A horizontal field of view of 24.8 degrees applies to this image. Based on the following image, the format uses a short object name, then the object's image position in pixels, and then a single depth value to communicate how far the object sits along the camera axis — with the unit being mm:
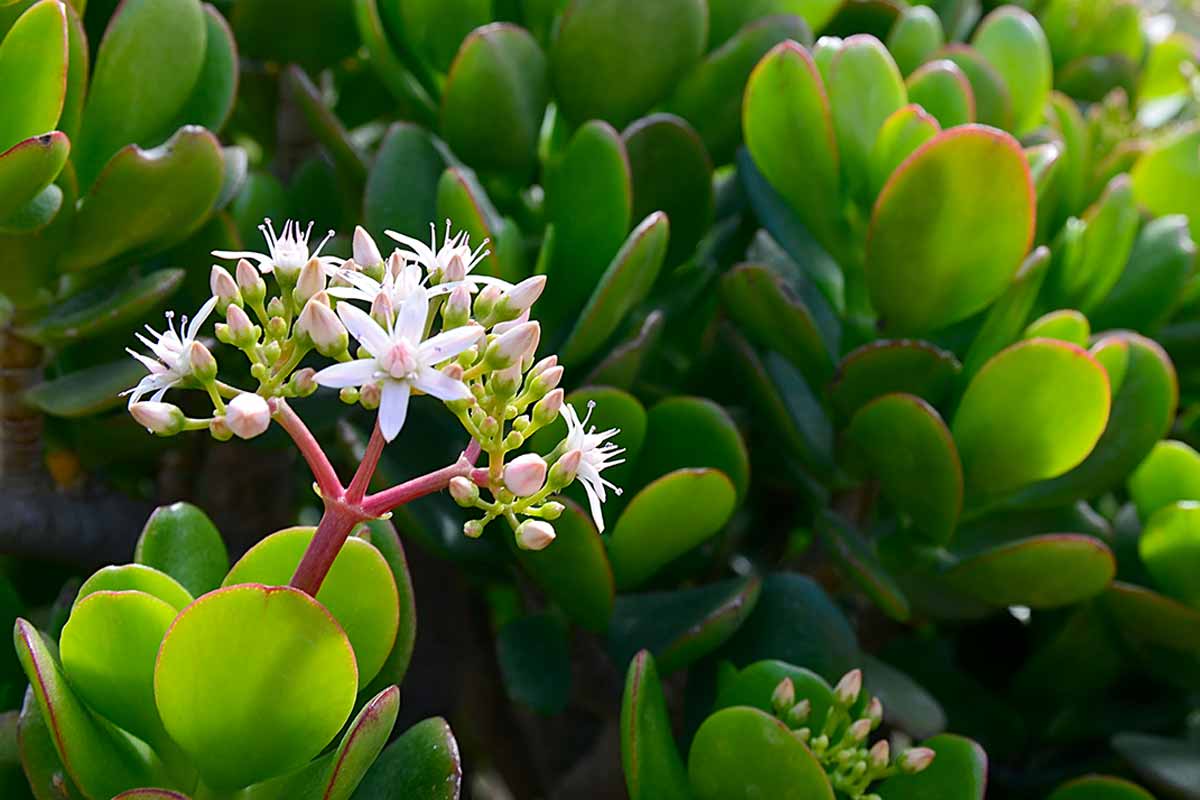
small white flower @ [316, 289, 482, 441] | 279
